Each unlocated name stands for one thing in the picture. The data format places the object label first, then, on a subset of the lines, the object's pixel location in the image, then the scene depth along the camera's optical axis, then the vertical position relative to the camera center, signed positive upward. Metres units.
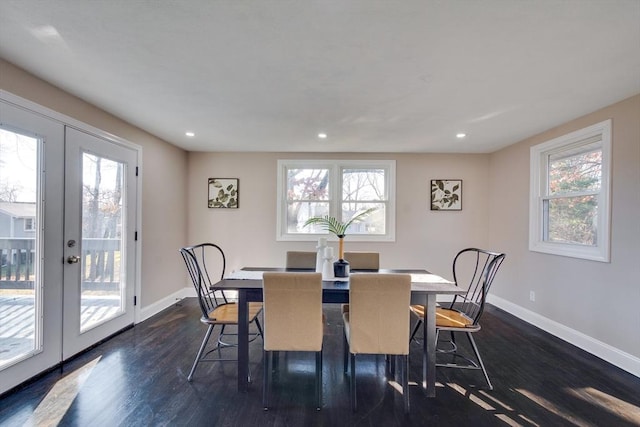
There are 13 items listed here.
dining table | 2.10 -0.72
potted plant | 2.50 -0.48
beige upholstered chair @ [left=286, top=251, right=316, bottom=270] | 3.05 -0.51
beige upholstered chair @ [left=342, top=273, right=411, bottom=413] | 1.89 -0.71
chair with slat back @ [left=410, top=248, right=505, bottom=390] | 2.20 -0.88
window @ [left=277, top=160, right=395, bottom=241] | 4.52 +0.30
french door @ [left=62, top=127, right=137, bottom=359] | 2.51 -0.29
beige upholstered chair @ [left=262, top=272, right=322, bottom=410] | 1.89 -0.71
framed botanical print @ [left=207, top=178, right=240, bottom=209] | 4.52 +0.31
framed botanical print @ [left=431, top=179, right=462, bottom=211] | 4.49 +0.32
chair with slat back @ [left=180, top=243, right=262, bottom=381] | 2.28 -0.88
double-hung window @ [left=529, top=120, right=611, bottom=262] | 2.76 +0.23
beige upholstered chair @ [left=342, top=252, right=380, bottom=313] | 2.99 -0.50
